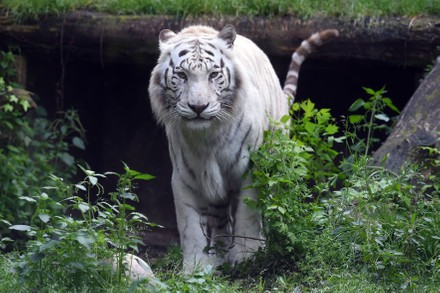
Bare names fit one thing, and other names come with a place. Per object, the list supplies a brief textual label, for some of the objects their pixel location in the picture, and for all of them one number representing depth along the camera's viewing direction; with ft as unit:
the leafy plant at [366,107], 36.95
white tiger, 37.19
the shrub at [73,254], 28.12
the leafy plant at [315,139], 37.68
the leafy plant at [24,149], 51.96
